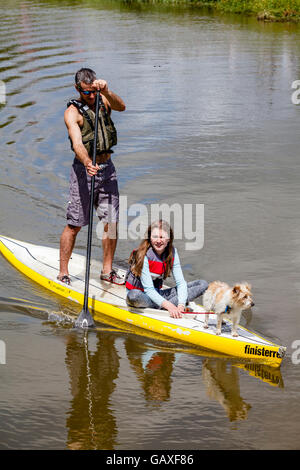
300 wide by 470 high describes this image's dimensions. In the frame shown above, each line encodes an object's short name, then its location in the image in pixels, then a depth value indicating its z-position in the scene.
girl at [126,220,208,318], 14.42
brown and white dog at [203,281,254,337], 13.48
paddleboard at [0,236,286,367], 13.94
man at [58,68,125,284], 15.48
